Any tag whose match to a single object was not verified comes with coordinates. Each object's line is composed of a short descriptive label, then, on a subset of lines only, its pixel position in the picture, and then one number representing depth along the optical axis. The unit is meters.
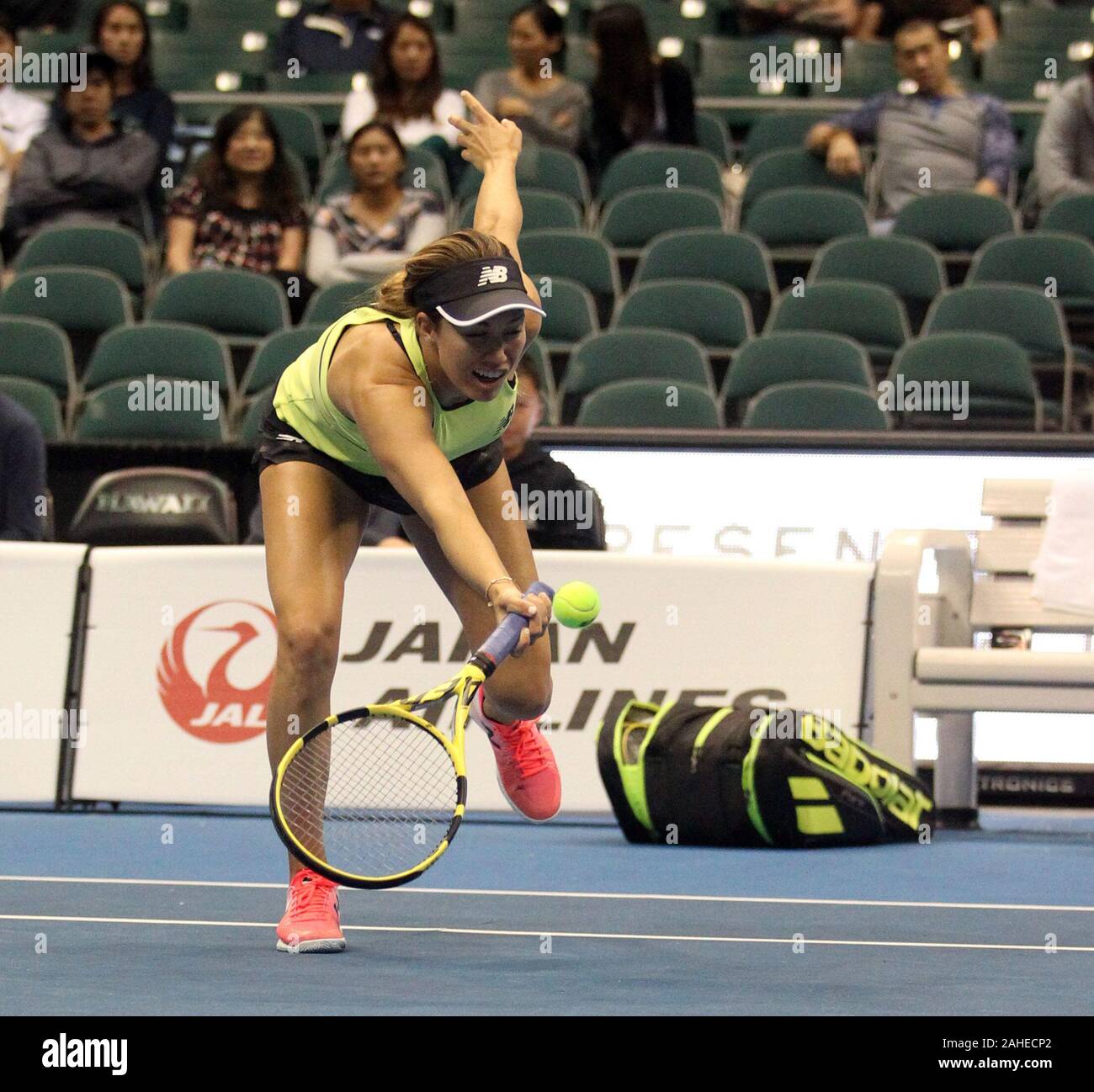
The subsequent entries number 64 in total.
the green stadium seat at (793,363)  9.73
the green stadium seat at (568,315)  10.45
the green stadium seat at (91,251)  11.23
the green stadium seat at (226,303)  10.63
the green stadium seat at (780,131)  12.05
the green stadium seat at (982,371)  9.66
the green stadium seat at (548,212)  11.17
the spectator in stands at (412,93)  11.34
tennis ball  4.38
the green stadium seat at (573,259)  10.68
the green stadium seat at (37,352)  10.26
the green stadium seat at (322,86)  12.91
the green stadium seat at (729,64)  13.10
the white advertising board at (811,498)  8.55
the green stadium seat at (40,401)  9.77
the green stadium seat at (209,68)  13.38
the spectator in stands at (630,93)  11.44
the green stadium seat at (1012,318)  10.12
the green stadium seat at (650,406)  9.38
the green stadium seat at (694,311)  10.41
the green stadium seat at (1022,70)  12.77
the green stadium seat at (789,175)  11.48
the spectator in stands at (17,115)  12.20
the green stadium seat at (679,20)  13.41
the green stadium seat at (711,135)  12.16
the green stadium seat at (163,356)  10.06
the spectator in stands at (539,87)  11.56
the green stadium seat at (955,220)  10.98
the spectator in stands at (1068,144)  11.16
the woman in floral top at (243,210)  10.84
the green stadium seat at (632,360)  9.92
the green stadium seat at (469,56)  13.02
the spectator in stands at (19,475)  8.20
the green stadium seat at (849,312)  10.25
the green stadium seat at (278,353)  9.81
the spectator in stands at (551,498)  7.83
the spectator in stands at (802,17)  13.13
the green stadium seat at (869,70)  12.64
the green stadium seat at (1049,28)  13.16
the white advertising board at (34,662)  7.74
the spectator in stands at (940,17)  13.08
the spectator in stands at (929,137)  11.25
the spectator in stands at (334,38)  13.04
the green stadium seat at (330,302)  10.20
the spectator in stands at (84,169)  11.47
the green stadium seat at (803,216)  11.16
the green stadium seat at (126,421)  9.72
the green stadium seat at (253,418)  9.42
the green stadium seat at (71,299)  10.77
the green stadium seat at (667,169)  11.52
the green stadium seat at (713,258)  10.74
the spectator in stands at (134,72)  11.98
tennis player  4.36
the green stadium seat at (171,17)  14.16
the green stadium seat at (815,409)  9.32
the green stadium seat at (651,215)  11.20
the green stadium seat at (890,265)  10.59
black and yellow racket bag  6.85
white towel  7.86
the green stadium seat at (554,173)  11.60
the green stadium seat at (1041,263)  10.47
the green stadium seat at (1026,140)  12.17
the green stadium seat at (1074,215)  10.95
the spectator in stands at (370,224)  10.61
